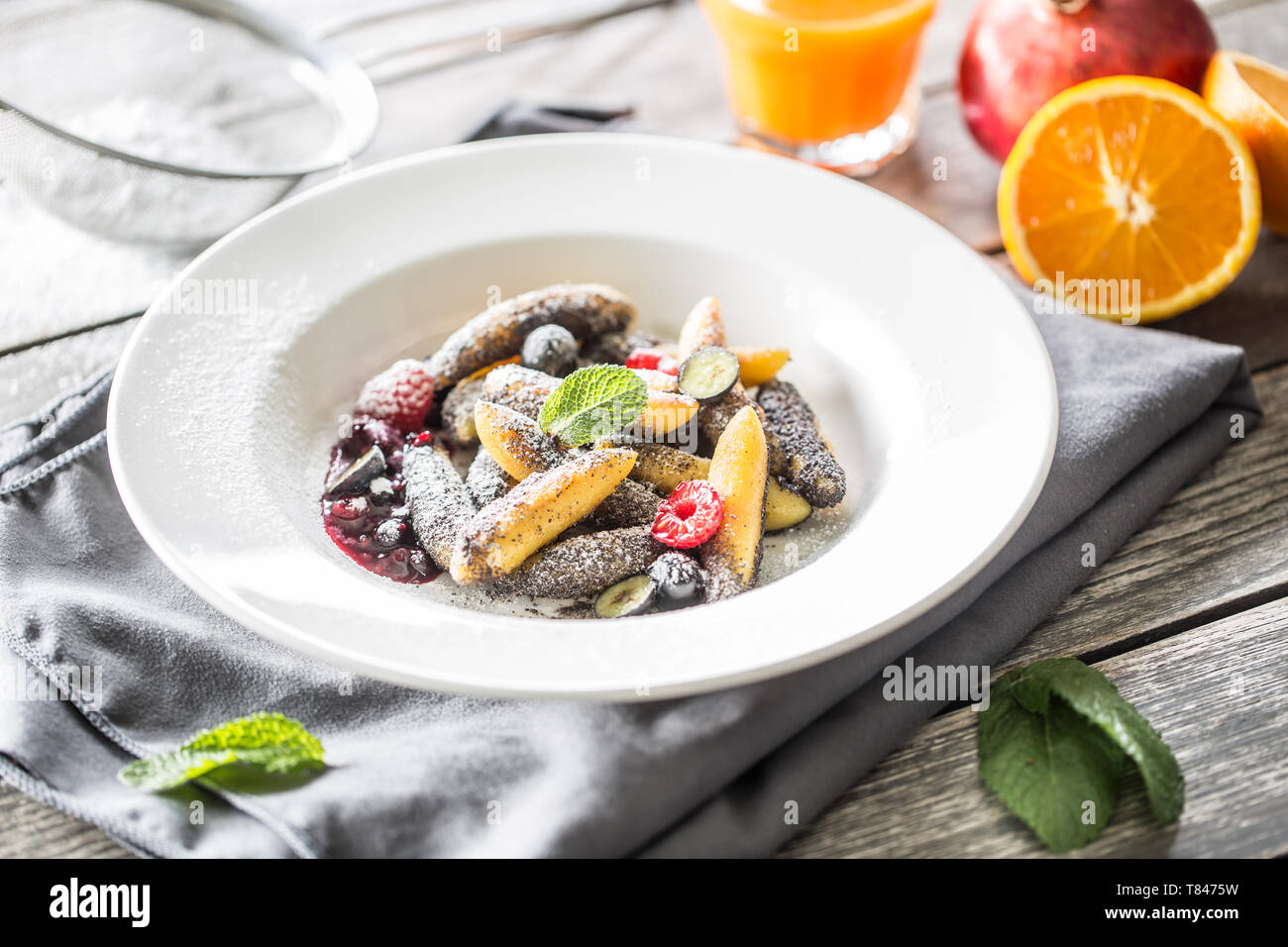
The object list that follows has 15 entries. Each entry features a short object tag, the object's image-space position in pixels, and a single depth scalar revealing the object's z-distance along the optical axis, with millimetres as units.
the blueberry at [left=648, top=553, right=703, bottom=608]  571
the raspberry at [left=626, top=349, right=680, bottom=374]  628
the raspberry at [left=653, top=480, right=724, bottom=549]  579
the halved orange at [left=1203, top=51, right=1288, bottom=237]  675
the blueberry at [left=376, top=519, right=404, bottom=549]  594
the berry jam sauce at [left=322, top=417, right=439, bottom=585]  589
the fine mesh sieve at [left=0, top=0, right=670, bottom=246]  693
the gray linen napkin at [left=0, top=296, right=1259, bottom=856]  530
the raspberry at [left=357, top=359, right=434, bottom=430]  624
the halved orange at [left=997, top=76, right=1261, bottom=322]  664
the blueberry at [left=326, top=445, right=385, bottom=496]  606
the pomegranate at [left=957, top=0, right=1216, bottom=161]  705
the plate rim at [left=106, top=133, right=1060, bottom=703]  526
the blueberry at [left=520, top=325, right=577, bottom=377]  630
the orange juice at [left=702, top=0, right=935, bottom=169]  719
